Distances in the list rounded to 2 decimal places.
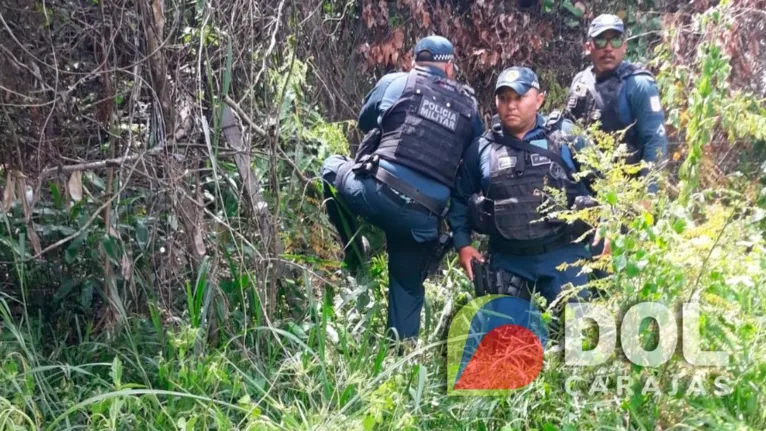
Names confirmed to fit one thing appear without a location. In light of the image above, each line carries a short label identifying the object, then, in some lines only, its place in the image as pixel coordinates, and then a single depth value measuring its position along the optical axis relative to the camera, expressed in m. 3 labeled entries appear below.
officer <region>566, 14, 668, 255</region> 3.86
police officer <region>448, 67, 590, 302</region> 3.47
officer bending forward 3.71
